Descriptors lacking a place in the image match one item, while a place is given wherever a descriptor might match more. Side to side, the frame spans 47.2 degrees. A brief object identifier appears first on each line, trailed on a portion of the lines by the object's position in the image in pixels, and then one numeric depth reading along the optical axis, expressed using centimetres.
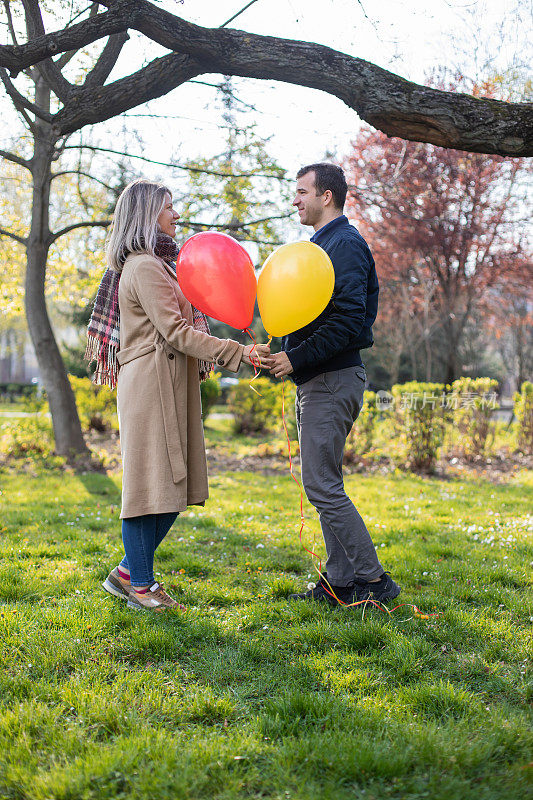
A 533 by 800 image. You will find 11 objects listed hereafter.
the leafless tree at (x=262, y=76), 370
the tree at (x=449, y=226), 1148
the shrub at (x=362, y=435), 869
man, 319
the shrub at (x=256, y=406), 1175
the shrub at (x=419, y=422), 816
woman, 315
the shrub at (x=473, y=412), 894
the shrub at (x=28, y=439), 917
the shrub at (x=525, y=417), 970
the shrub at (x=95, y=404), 1173
